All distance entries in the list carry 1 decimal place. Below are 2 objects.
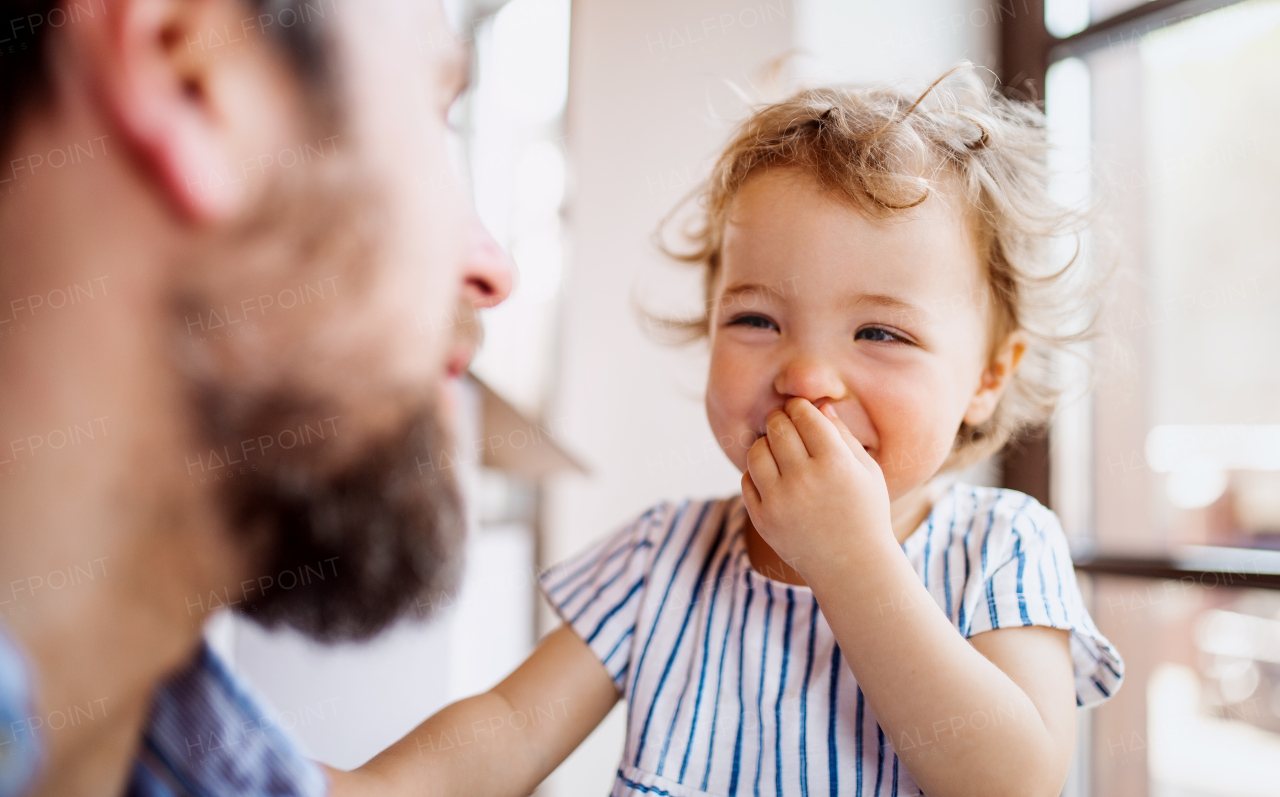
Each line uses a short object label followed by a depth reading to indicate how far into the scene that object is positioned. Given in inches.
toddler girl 22.3
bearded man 13.8
